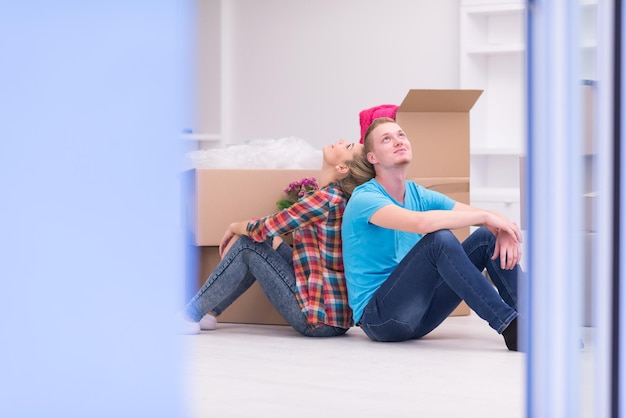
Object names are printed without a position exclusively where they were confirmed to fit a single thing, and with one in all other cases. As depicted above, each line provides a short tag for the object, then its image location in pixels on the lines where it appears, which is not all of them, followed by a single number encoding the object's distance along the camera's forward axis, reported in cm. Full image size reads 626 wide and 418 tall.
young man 442
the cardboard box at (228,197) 575
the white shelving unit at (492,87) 870
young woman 510
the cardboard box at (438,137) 592
